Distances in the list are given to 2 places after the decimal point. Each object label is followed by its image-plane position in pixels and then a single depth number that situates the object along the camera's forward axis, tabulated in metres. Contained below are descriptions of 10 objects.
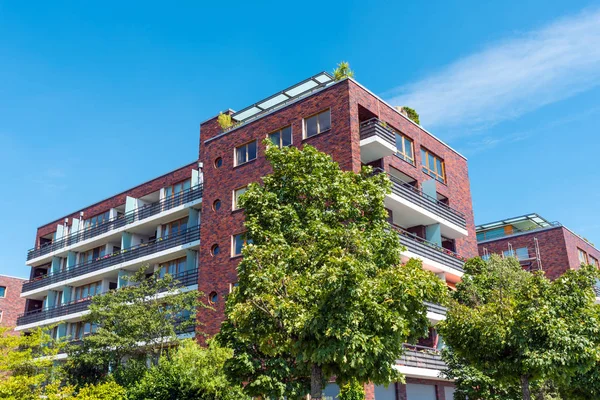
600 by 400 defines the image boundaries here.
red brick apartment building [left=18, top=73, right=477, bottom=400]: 30.97
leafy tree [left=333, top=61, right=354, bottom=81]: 32.38
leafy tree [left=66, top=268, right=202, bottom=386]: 30.77
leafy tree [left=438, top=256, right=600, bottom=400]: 18.89
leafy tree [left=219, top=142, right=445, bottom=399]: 16.34
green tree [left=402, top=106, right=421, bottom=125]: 37.31
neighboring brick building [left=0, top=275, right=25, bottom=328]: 57.53
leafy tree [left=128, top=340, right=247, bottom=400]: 25.34
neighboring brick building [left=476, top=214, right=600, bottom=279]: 48.72
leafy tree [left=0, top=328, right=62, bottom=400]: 26.17
